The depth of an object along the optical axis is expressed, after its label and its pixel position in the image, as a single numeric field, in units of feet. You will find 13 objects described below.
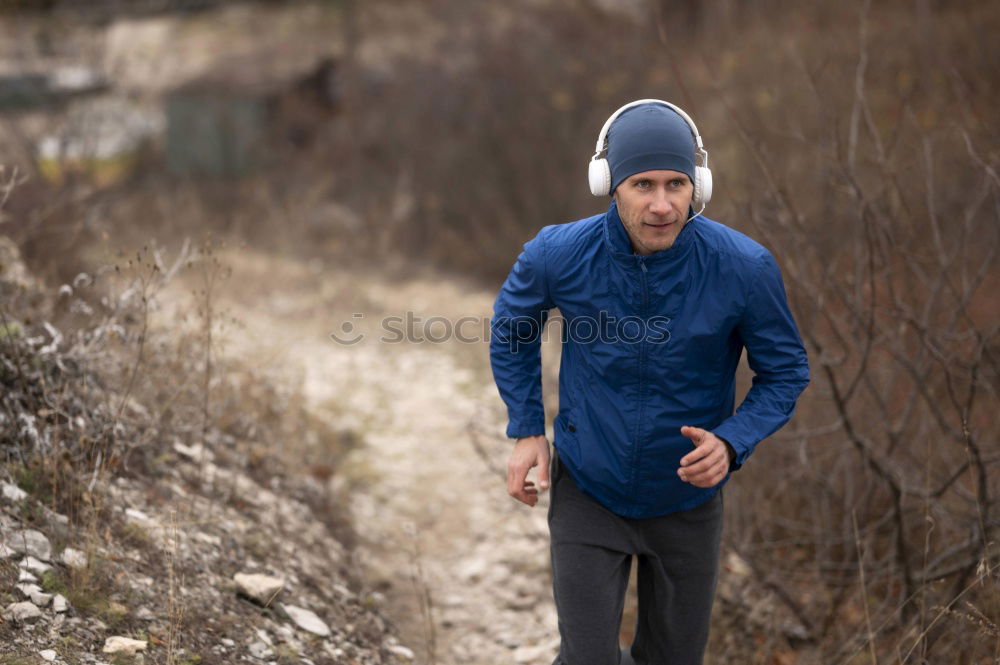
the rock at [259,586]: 22.25
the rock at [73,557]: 19.88
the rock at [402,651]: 24.50
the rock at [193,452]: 28.09
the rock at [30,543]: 19.66
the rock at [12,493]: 21.12
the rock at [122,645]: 18.17
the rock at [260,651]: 20.17
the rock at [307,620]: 22.43
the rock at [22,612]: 17.85
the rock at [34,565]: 19.30
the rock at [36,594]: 18.53
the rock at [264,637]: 20.85
